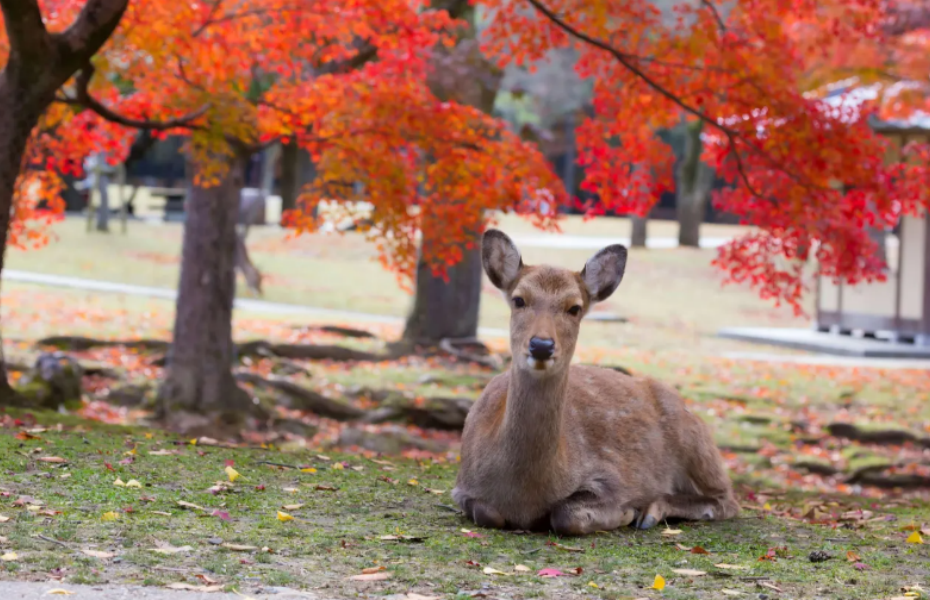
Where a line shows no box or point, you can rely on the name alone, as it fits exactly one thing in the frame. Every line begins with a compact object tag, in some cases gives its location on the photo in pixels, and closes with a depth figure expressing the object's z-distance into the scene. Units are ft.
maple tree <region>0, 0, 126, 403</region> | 59.67
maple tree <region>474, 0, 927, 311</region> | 69.82
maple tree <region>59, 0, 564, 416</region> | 72.95
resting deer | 39.45
